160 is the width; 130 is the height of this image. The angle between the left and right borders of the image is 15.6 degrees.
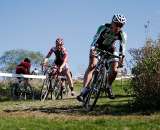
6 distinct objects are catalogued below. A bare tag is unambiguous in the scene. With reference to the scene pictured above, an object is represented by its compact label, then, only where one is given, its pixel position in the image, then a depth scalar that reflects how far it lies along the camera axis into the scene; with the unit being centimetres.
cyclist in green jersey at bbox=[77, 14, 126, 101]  1294
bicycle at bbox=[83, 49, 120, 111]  1315
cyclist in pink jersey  1862
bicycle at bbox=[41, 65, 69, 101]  1967
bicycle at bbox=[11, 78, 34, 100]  2234
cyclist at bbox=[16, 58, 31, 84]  2308
